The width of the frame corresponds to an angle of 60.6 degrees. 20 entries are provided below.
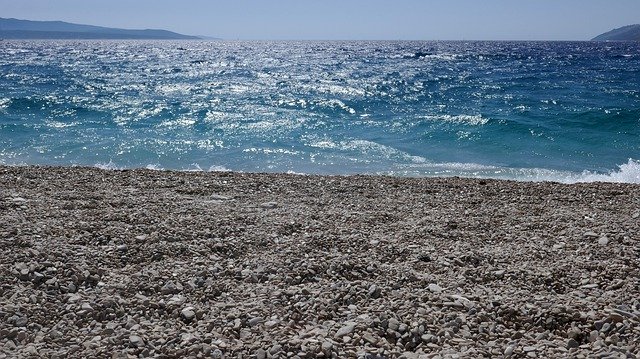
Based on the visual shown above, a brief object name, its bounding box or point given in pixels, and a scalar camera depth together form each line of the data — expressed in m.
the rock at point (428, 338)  3.79
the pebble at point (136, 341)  3.70
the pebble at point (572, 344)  3.73
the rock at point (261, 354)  3.59
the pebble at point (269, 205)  7.10
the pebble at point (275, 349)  3.63
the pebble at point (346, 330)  3.84
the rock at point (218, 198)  7.53
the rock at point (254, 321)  4.00
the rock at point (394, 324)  3.92
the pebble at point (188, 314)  4.09
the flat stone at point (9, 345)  3.63
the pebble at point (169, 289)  4.48
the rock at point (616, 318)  3.96
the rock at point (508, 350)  3.63
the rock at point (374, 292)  4.45
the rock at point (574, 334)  3.85
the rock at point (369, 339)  3.77
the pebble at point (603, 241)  5.57
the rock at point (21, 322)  3.89
